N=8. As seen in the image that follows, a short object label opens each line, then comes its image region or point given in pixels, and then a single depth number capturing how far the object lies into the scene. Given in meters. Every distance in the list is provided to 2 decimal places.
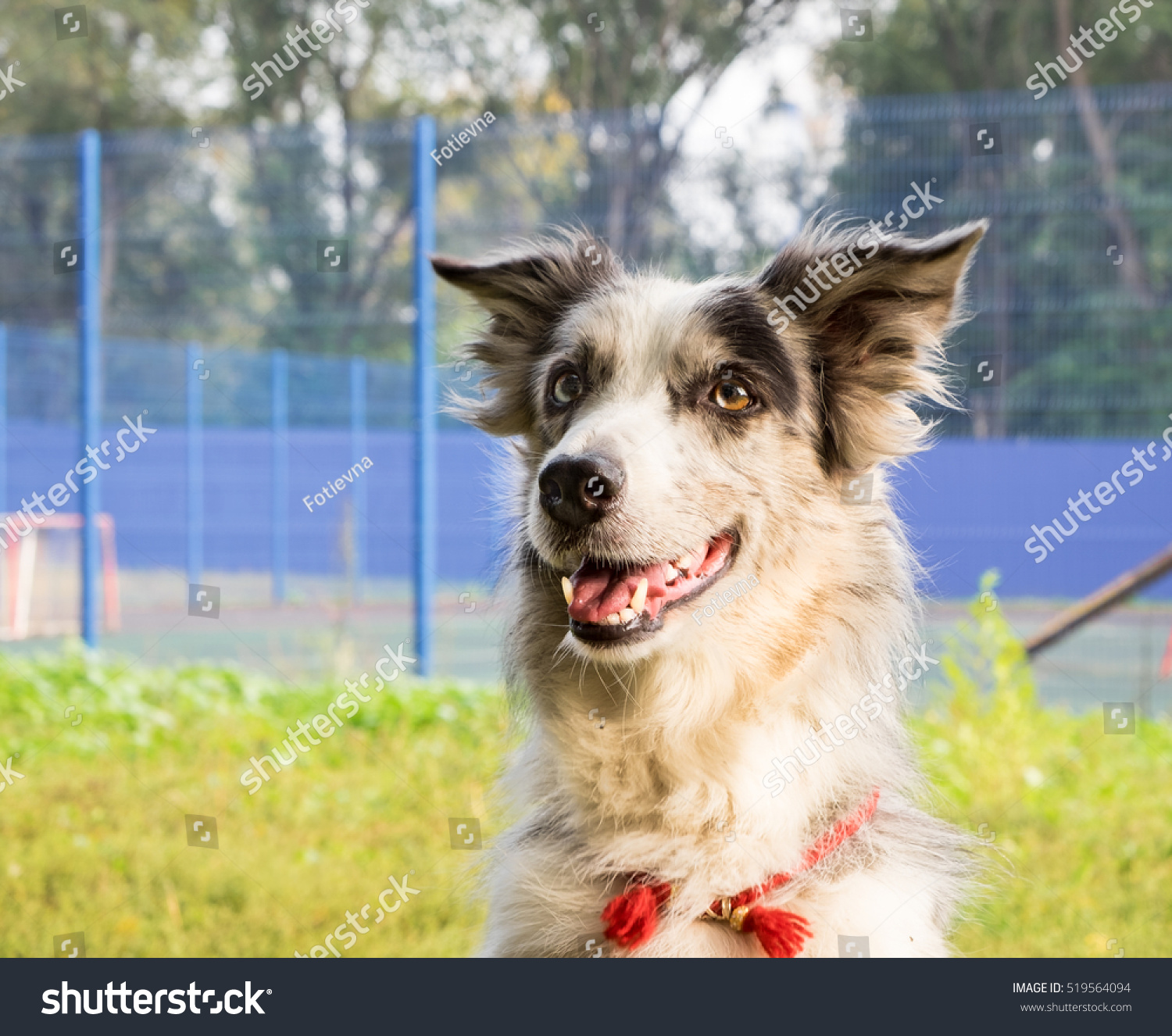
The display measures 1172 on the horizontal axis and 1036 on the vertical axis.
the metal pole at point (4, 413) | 10.90
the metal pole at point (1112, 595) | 5.09
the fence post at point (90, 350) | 8.51
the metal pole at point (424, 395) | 7.66
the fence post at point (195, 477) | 10.84
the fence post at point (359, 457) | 9.12
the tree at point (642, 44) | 18.48
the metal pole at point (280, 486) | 10.34
